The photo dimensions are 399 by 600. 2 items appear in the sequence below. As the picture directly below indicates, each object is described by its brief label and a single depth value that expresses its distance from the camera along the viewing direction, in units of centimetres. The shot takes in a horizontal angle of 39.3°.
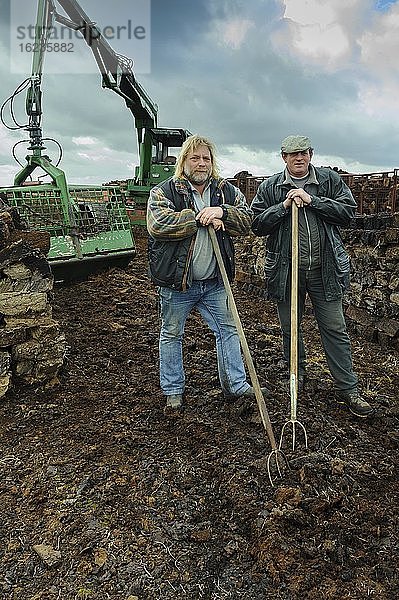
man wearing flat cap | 379
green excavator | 691
